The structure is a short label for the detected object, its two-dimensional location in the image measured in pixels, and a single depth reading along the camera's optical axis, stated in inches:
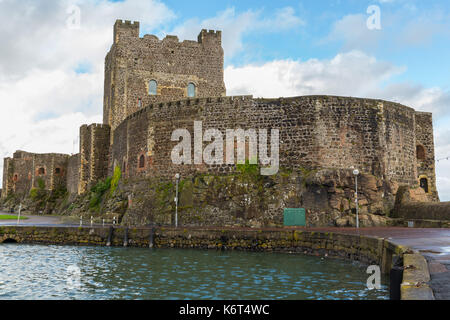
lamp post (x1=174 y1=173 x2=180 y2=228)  869.6
